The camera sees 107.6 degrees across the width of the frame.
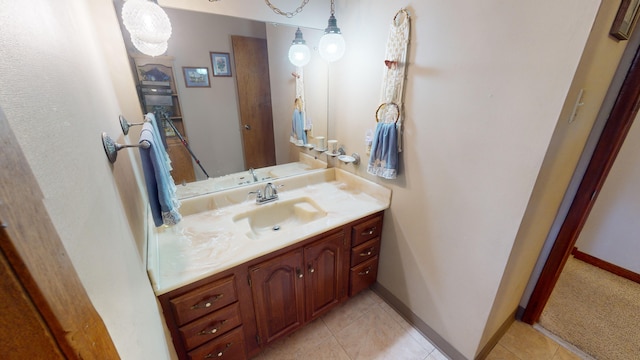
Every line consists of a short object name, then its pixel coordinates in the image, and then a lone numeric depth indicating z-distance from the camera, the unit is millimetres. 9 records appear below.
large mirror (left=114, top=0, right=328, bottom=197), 1268
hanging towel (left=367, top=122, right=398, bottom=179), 1387
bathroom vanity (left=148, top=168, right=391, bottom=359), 1043
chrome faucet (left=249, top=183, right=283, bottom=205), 1619
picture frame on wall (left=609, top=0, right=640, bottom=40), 824
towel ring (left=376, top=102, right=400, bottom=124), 1365
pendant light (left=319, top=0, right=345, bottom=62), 1424
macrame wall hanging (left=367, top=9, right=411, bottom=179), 1266
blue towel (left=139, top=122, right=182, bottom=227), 823
